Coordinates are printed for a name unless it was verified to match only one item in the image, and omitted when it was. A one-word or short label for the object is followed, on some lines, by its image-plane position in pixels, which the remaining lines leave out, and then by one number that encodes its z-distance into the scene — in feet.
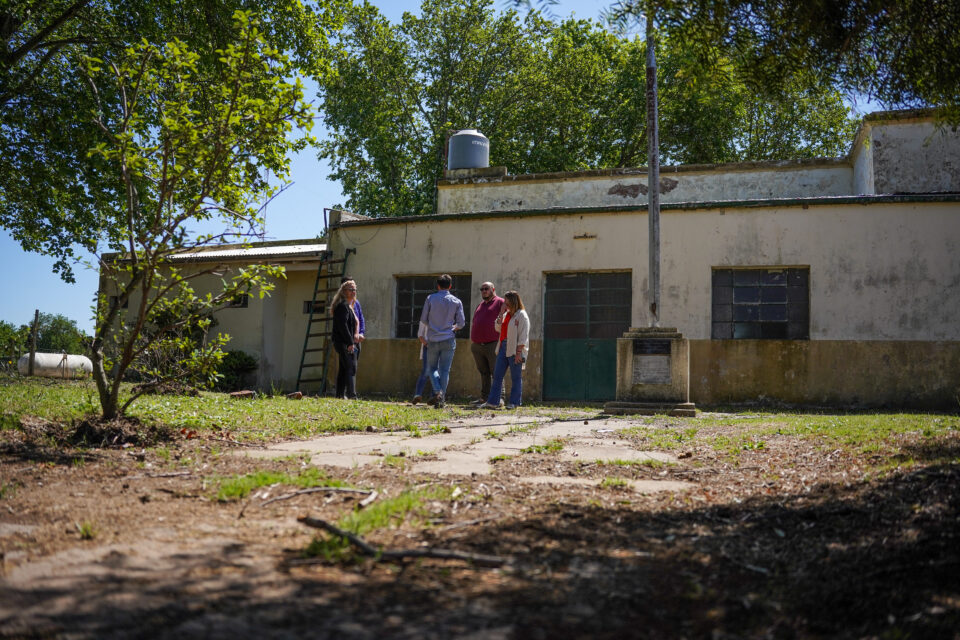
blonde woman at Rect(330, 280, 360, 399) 38.18
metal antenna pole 37.09
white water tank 66.33
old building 43.50
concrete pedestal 35.81
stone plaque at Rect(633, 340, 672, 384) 35.99
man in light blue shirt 36.42
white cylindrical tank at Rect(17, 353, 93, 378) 61.31
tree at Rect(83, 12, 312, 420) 18.80
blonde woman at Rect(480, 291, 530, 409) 34.81
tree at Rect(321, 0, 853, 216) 106.22
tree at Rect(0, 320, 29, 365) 64.03
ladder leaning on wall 54.44
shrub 55.26
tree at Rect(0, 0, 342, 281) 50.90
